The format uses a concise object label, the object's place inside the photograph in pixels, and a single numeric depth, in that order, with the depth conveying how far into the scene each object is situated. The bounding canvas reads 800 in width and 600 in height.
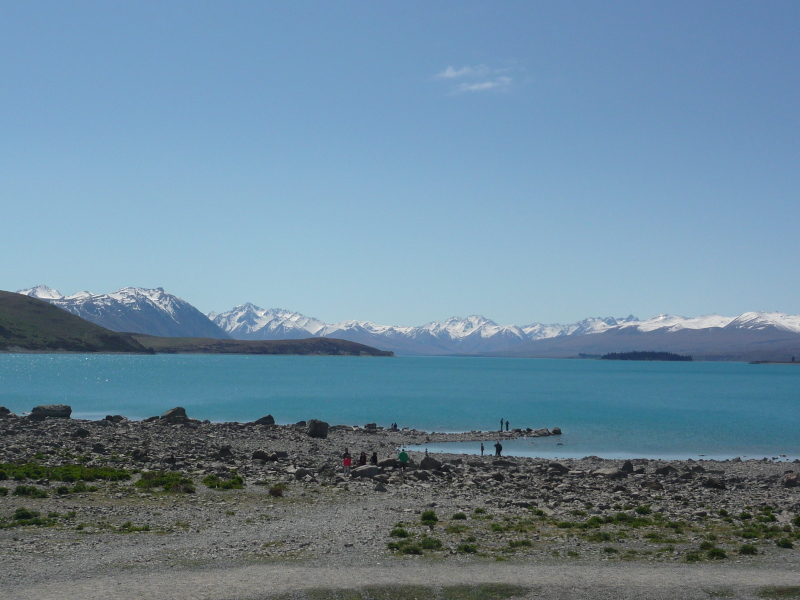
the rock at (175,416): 67.67
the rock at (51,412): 65.50
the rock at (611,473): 40.38
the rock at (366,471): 37.28
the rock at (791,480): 38.75
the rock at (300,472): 36.01
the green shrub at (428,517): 25.34
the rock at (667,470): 43.03
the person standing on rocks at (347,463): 39.61
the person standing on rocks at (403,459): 41.38
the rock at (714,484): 36.78
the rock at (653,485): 35.47
